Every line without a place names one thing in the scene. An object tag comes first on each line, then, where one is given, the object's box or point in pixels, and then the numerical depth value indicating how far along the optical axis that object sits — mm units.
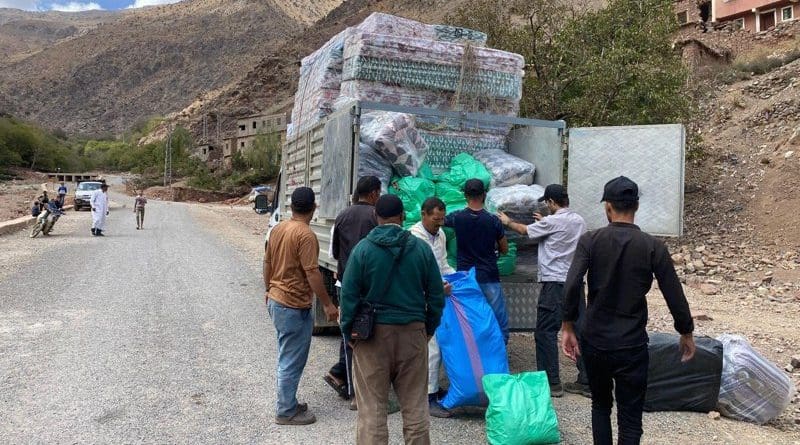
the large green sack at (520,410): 3627
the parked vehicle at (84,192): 28375
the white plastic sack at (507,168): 5348
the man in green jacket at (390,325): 3055
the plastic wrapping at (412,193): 5000
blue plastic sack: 4047
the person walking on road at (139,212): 19203
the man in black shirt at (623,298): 2977
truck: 5059
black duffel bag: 4336
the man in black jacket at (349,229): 4207
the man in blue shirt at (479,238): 4527
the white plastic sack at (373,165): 5086
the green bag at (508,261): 5211
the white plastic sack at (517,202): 5094
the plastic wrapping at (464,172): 5219
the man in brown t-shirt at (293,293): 3965
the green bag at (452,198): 5152
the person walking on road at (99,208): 16109
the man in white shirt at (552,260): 4570
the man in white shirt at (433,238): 4150
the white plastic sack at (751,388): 4242
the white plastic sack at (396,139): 4969
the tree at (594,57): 13625
